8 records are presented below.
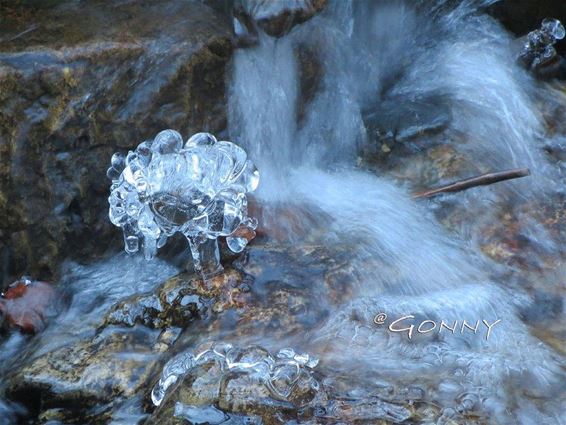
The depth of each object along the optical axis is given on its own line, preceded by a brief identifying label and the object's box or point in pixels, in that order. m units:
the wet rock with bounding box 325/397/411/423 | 4.59
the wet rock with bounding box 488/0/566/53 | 9.29
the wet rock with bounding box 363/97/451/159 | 8.20
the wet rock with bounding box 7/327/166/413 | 5.59
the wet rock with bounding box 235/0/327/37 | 7.16
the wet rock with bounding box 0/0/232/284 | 6.63
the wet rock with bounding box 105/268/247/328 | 6.13
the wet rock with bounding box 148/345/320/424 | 4.59
